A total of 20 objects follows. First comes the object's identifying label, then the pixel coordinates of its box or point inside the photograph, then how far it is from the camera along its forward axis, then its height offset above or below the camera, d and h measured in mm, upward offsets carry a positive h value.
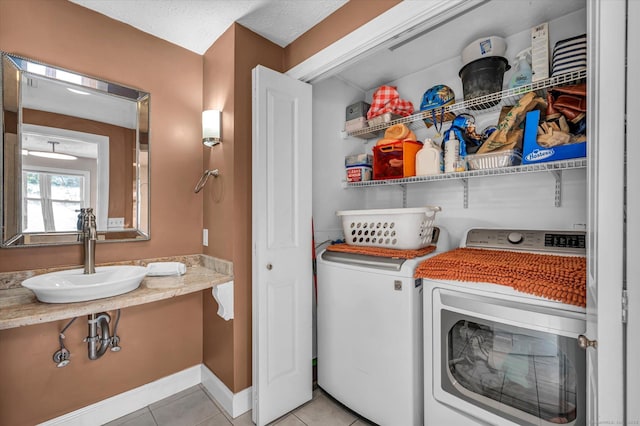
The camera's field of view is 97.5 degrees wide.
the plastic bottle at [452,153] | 1738 +361
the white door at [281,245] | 1687 -214
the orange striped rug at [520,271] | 1063 -264
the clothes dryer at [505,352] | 1086 -624
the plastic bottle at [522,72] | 1603 +808
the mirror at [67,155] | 1486 +338
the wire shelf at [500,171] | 1307 +219
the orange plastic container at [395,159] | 1945 +374
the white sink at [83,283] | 1233 -350
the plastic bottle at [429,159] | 1805 +337
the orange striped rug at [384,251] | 1579 -241
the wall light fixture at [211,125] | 1885 +582
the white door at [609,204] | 595 +15
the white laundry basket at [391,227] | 1672 -101
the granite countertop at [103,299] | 1143 -411
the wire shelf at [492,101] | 1353 +638
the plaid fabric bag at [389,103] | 2094 +816
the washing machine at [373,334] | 1487 -720
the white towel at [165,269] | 1737 -358
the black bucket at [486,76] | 1653 +800
